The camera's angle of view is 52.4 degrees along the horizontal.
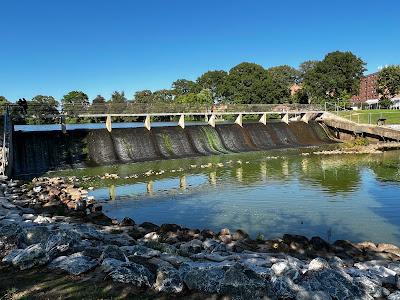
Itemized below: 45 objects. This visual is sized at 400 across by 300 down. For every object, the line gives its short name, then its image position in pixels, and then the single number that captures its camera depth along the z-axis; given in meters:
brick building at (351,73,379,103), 131.43
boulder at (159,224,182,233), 12.08
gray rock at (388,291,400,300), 6.59
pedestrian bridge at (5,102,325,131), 31.00
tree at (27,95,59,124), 30.67
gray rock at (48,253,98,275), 6.97
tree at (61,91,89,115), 32.72
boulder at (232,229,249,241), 11.38
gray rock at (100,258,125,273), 6.87
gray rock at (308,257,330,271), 7.31
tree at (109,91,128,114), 35.06
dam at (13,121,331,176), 27.80
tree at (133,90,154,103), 136.75
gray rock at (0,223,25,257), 8.45
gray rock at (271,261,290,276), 7.12
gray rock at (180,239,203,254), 9.50
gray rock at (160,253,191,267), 7.68
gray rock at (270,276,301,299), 6.22
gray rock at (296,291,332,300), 5.93
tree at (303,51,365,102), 80.75
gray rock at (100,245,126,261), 7.47
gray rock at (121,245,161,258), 8.18
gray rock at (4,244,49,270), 7.35
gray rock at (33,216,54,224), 11.05
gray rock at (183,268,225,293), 6.34
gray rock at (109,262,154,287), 6.50
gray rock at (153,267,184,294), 6.33
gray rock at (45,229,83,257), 7.88
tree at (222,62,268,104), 92.38
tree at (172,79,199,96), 132.18
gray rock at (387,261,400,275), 8.43
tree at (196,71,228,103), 114.94
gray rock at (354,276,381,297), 6.73
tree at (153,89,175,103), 138.00
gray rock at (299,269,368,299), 6.32
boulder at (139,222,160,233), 12.22
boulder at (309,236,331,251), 10.64
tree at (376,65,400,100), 81.56
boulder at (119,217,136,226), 12.90
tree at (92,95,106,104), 113.53
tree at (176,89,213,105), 106.56
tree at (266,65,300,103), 92.76
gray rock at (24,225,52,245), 8.66
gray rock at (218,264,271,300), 6.14
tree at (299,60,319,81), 115.12
